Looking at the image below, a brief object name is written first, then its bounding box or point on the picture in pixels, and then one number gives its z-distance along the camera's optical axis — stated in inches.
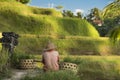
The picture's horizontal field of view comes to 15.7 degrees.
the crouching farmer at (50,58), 491.8
